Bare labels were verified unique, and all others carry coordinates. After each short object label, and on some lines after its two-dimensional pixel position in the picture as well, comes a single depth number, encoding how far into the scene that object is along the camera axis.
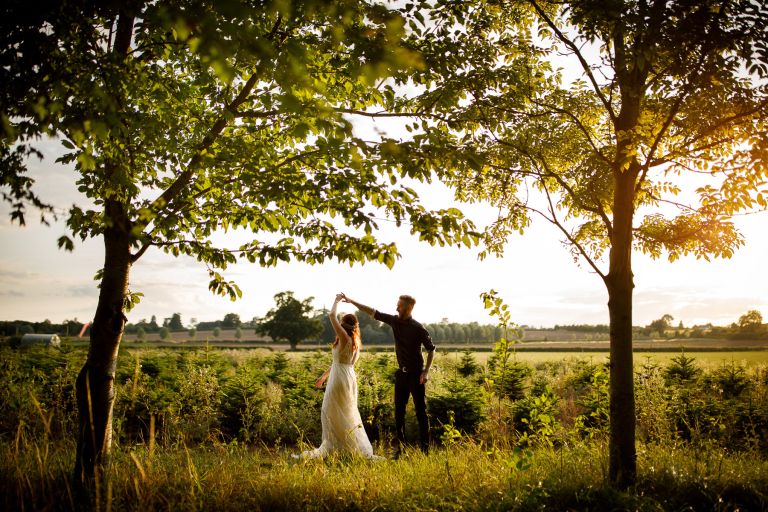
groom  6.99
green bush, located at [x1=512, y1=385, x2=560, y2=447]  8.39
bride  7.27
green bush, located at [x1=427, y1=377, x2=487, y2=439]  9.11
